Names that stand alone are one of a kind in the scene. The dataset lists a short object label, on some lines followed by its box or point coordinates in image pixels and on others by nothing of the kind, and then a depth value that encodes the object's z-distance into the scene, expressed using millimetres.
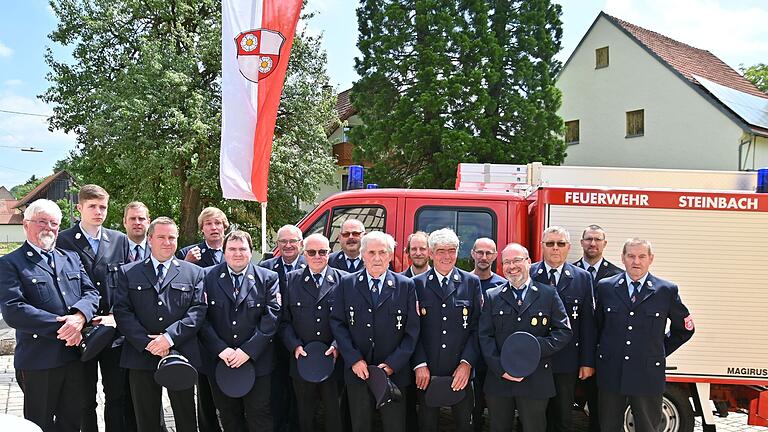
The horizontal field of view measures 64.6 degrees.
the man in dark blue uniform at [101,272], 4367
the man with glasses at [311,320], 4383
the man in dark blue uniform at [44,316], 3826
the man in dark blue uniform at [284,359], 4898
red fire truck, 4723
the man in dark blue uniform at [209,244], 5302
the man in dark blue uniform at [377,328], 4152
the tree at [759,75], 28625
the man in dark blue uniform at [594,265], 4660
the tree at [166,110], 16031
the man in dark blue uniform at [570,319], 4309
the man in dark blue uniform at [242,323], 4238
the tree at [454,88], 17156
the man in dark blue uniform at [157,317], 4020
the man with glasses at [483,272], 4516
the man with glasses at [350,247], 5141
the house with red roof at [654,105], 18062
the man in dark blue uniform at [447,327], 4152
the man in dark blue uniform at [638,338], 4074
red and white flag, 6594
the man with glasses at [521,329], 3979
